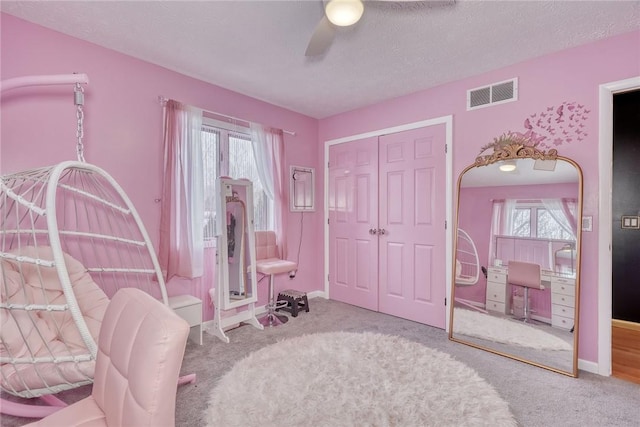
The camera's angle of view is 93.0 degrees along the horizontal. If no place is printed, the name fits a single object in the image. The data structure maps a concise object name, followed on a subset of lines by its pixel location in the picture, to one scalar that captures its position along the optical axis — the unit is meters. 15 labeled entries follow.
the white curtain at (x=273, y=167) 3.52
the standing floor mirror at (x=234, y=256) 2.92
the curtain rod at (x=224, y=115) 2.75
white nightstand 2.61
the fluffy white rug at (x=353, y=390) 1.76
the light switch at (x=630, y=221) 3.20
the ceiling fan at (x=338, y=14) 1.53
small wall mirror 4.01
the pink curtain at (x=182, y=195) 2.77
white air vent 2.74
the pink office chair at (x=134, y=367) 0.92
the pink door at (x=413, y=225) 3.23
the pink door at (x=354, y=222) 3.79
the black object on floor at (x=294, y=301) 3.54
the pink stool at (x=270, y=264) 3.25
